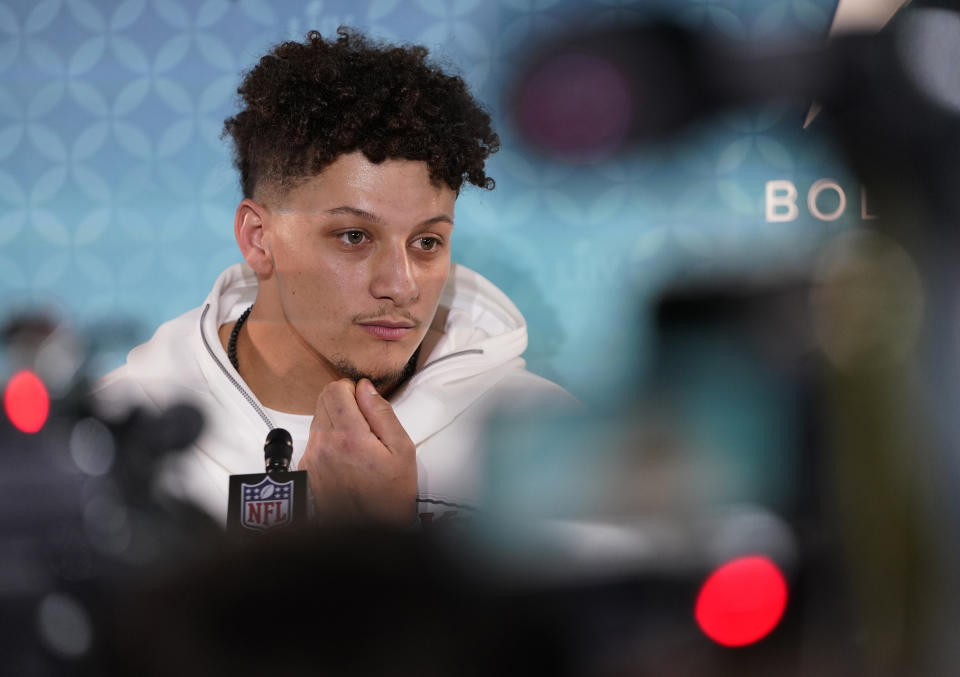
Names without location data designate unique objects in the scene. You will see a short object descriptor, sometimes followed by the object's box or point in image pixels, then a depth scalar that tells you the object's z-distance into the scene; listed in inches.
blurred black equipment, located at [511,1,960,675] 227.3
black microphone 229.0
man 230.3
